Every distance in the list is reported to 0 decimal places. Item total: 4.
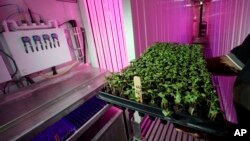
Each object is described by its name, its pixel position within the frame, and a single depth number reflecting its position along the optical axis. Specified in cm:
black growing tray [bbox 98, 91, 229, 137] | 47
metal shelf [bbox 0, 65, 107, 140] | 85
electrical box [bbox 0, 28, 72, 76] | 127
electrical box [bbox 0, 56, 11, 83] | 121
